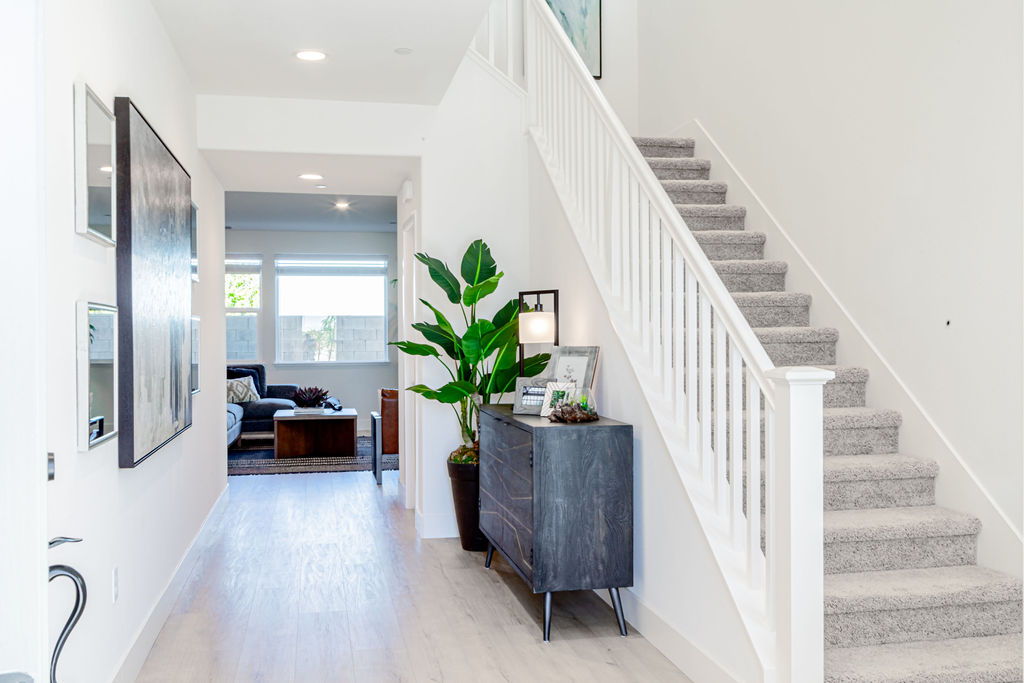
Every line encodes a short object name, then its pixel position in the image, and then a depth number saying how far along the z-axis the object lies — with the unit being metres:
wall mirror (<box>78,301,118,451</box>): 2.42
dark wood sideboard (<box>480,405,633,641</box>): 3.44
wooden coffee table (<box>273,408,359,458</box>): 8.62
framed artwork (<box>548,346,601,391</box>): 3.98
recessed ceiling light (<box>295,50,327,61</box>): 4.21
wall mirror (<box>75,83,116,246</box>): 2.40
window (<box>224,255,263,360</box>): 11.37
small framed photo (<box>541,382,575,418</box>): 3.87
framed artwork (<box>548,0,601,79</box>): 6.88
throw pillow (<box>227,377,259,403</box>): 9.66
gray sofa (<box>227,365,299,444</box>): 8.99
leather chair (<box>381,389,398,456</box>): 7.42
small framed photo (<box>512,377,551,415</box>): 3.99
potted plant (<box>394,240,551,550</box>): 4.77
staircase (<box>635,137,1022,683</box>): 2.64
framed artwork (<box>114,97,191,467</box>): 2.85
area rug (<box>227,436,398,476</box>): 8.02
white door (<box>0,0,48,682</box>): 1.04
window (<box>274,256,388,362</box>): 11.52
